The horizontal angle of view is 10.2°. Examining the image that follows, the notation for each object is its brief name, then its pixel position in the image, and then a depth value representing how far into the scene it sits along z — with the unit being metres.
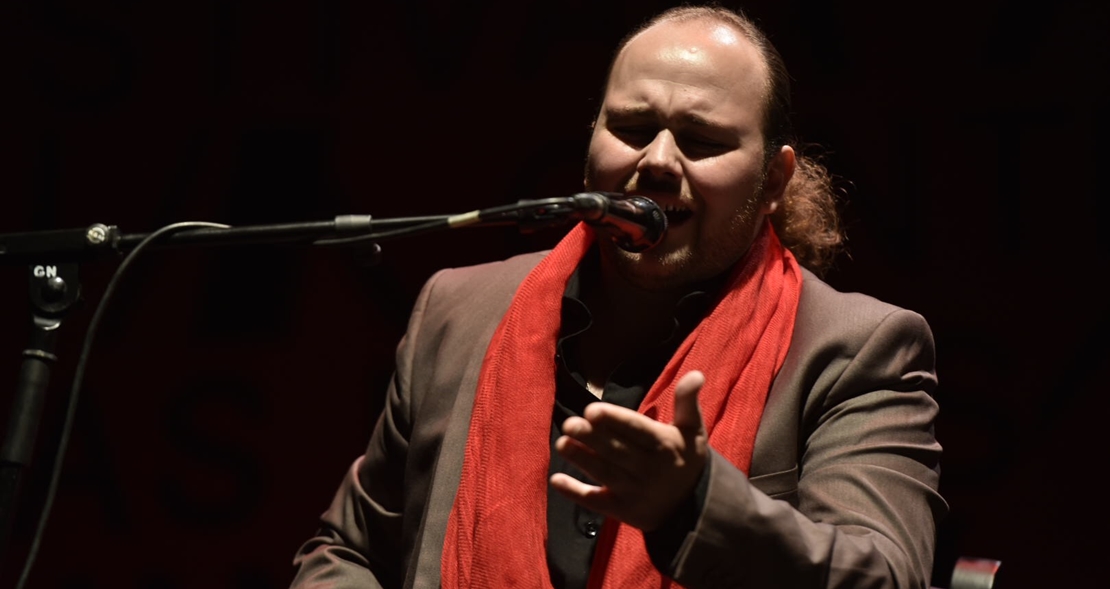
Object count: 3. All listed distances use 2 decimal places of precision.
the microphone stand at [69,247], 4.89
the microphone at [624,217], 4.90
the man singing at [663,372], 5.08
